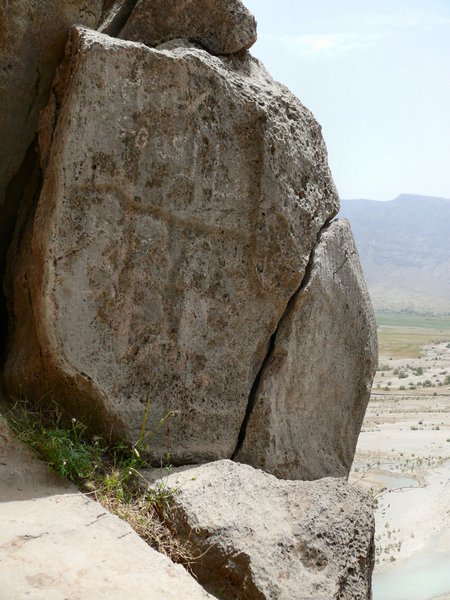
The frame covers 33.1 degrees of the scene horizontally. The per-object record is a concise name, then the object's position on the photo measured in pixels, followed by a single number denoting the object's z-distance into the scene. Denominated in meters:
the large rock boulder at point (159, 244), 4.43
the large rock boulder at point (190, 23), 5.61
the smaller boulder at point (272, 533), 3.92
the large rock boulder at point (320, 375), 5.41
